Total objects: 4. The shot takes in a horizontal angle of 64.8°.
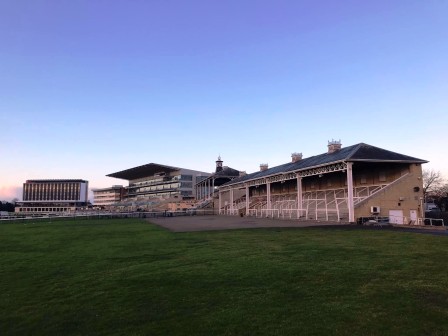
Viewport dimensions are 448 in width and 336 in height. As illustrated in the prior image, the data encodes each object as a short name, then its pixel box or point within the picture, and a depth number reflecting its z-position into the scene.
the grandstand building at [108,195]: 156.38
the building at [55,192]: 173.12
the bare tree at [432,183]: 75.19
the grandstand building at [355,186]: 28.02
